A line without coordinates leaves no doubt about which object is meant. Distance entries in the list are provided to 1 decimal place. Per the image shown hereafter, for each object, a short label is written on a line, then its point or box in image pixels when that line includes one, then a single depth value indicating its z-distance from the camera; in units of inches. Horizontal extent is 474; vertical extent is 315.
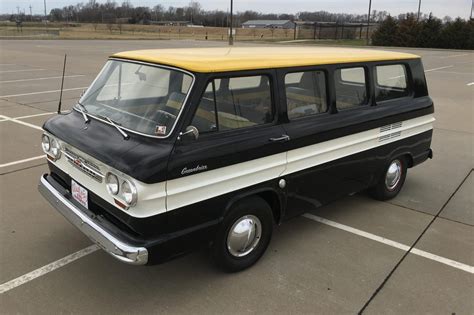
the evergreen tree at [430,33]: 1685.5
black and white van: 112.4
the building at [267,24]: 3971.5
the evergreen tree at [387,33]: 1715.1
